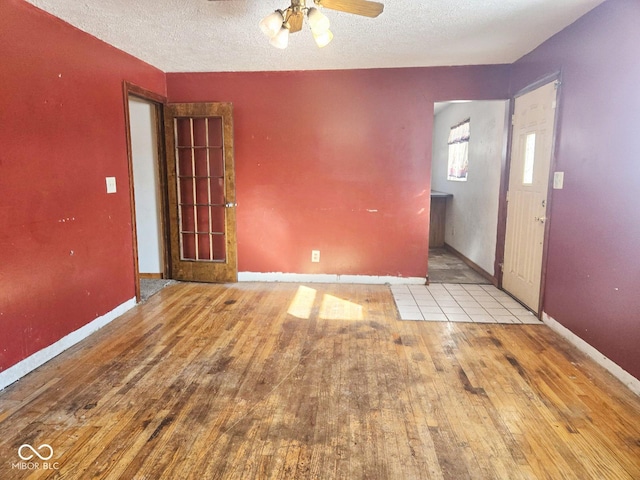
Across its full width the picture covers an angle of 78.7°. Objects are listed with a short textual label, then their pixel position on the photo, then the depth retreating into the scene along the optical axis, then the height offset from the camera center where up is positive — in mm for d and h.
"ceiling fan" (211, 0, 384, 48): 2213 +958
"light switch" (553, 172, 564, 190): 3143 +15
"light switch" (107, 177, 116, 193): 3421 -36
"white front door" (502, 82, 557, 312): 3408 -96
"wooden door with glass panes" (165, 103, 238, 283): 4473 -158
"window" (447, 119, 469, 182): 5769 +455
